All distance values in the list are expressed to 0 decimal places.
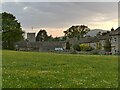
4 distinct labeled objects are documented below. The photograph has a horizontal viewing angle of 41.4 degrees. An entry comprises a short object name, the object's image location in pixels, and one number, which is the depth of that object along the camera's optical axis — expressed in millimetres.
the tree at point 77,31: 90984
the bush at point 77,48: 64729
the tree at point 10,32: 57805
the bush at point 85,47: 63338
